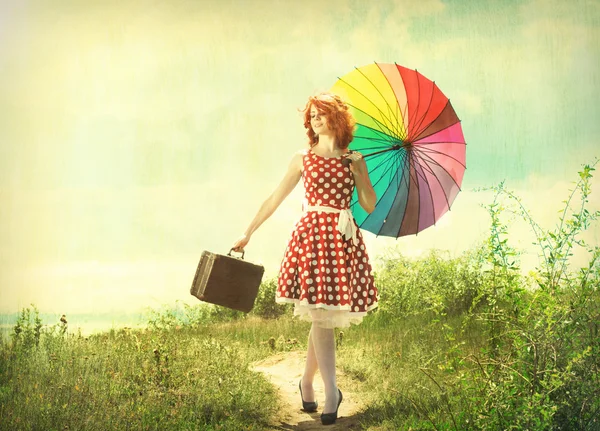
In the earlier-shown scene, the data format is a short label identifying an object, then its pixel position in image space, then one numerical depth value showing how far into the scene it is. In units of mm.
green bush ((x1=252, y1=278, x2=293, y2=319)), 6438
